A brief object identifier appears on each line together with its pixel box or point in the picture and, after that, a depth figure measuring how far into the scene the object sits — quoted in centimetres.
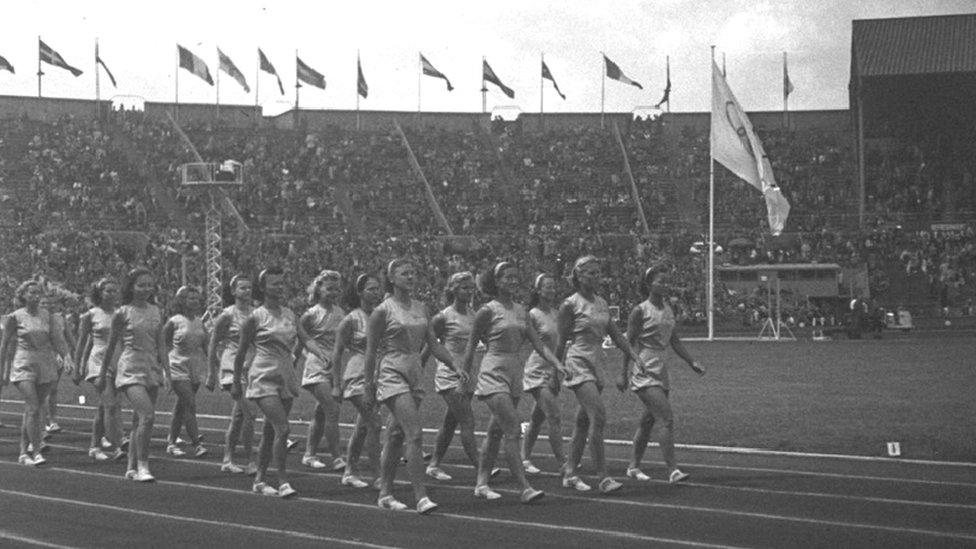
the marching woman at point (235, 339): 1509
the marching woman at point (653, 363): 1417
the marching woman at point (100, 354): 1666
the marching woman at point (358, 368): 1398
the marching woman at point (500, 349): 1286
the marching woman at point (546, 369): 1423
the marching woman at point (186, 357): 1755
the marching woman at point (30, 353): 1722
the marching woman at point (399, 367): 1198
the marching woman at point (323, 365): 1564
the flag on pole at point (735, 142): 4153
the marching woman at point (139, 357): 1488
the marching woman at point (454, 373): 1339
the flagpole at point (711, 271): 4253
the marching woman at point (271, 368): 1348
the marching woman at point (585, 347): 1370
